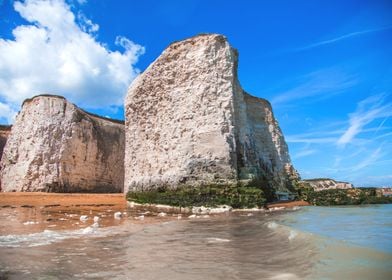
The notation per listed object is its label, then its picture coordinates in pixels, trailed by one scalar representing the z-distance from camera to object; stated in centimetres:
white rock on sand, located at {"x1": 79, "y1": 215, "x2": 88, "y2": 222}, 1004
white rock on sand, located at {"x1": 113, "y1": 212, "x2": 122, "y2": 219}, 1124
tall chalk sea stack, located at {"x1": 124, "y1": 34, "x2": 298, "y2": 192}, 1420
